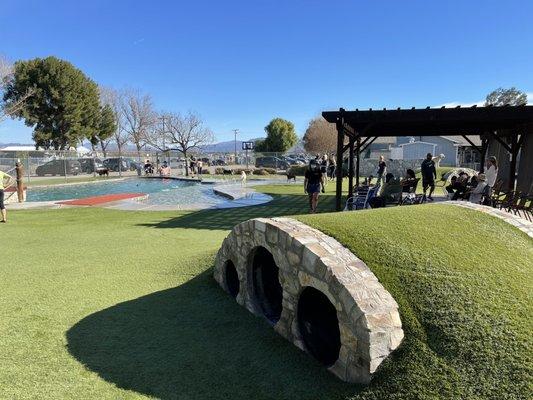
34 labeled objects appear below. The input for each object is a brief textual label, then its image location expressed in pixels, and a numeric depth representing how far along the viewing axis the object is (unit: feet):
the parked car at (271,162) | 126.00
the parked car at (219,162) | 171.46
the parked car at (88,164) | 105.81
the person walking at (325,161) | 70.05
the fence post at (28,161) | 90.39
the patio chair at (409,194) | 34.19
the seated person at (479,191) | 27.20
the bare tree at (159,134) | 144.01
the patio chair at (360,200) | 33.37
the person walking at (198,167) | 105.70
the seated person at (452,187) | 38.02
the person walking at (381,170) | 46.95
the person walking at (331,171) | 83.25
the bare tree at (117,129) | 167.17
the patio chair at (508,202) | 25.69
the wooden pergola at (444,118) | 31.42
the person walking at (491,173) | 29.01
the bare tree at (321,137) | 164.32
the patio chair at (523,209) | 25.33
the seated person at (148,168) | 109.16
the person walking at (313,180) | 35.73
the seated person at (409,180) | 36.43
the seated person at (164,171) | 104.26
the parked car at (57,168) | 101.54
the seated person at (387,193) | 32.32
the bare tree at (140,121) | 177.27
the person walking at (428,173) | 41.01
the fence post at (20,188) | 48.53
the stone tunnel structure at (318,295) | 9.61
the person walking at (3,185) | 32.94
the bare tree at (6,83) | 97.52
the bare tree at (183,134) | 114.11
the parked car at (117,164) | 120.57
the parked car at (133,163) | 124.77
